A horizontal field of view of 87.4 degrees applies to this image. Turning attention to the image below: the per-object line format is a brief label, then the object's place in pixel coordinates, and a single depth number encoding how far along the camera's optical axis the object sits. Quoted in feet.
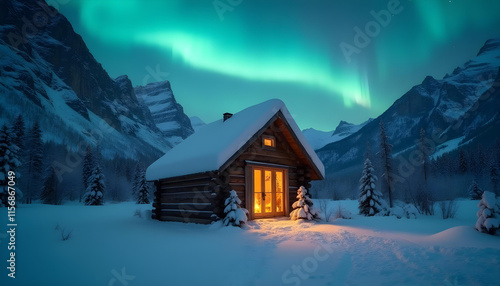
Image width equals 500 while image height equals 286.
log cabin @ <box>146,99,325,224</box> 34.37
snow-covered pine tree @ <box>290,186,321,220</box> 37.22
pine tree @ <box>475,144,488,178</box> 180.61
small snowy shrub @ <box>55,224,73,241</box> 25.51
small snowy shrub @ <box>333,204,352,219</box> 42.78
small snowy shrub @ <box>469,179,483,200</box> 131.44
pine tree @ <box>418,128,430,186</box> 132.16
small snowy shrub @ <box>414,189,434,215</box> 49.57
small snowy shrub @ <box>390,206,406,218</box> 43.51
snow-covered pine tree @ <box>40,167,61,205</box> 133.80
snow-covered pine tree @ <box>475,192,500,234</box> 22.01
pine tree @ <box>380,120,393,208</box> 107.65
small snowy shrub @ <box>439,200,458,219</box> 41.57
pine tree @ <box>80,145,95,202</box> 151.68
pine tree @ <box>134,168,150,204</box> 126.41
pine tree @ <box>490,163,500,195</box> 151.53
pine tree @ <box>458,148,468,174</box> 192.34
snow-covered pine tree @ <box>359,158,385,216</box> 60.13
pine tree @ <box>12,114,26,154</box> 105.09
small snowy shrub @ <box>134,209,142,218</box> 51.61
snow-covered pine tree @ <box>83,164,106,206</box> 114.32
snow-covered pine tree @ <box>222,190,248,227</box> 30.81
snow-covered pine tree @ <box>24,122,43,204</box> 127.44
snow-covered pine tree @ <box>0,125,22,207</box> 75.20
